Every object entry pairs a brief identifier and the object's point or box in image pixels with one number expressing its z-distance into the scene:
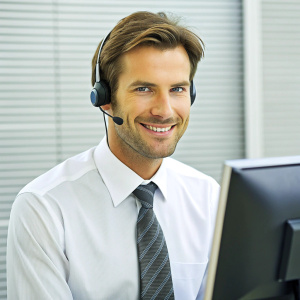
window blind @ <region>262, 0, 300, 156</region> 2.59
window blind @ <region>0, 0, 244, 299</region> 2.35
